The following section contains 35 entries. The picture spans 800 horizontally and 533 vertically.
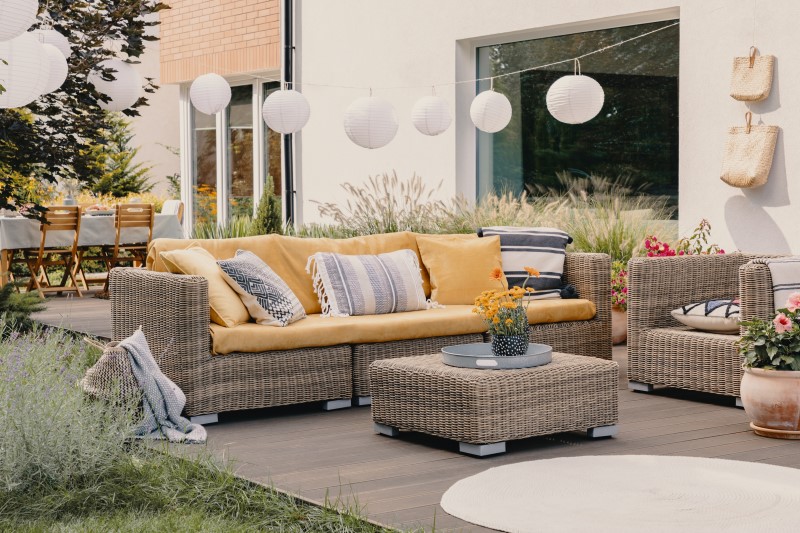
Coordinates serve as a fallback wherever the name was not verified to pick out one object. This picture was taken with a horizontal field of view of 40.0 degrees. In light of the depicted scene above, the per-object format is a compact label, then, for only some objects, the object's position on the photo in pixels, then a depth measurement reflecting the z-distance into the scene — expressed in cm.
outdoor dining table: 1067
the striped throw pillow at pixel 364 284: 604
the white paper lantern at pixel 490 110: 882
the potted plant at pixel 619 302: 762
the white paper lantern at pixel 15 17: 489
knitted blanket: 484
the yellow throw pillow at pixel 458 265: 654
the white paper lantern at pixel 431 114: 916
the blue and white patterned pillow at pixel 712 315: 570
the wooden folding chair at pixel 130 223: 1128
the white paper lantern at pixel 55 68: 623
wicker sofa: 518
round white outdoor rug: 351
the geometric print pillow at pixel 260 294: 556
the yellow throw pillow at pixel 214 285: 544
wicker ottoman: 450
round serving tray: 467
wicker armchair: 544
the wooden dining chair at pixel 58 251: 1079
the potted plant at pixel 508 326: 471
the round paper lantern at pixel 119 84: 771
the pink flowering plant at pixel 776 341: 481
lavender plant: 398
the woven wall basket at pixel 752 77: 734
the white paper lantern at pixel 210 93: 939
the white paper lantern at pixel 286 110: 882
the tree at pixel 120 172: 1894
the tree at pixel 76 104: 730
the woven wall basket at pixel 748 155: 733
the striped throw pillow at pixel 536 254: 667
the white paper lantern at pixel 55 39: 683
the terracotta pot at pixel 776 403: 477
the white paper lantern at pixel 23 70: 550
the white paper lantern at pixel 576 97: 783
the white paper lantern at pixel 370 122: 856
